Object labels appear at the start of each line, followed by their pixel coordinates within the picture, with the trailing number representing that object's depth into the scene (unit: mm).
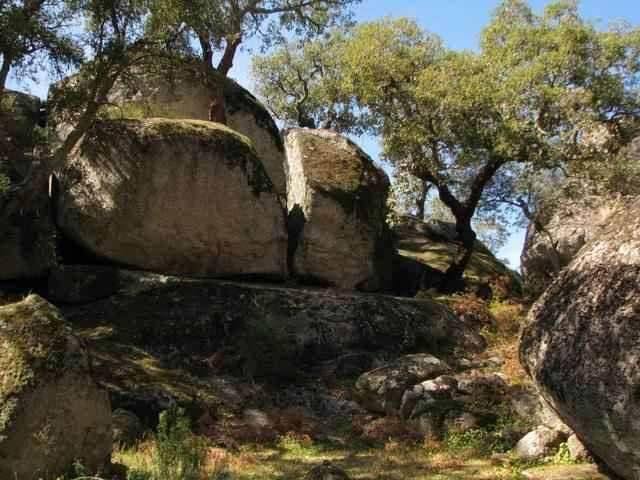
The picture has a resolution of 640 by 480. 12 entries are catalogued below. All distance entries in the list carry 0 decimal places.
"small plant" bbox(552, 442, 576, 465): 11312
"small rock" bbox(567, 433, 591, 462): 11227
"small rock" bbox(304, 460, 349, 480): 9203
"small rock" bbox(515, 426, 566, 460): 11788
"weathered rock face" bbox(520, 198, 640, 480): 8828
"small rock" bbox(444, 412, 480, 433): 13648
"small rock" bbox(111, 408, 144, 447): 12172
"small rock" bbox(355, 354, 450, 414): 15312
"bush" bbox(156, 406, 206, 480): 8711
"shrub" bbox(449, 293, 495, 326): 22328
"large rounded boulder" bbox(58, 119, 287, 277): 19094
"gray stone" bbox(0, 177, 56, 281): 18953
